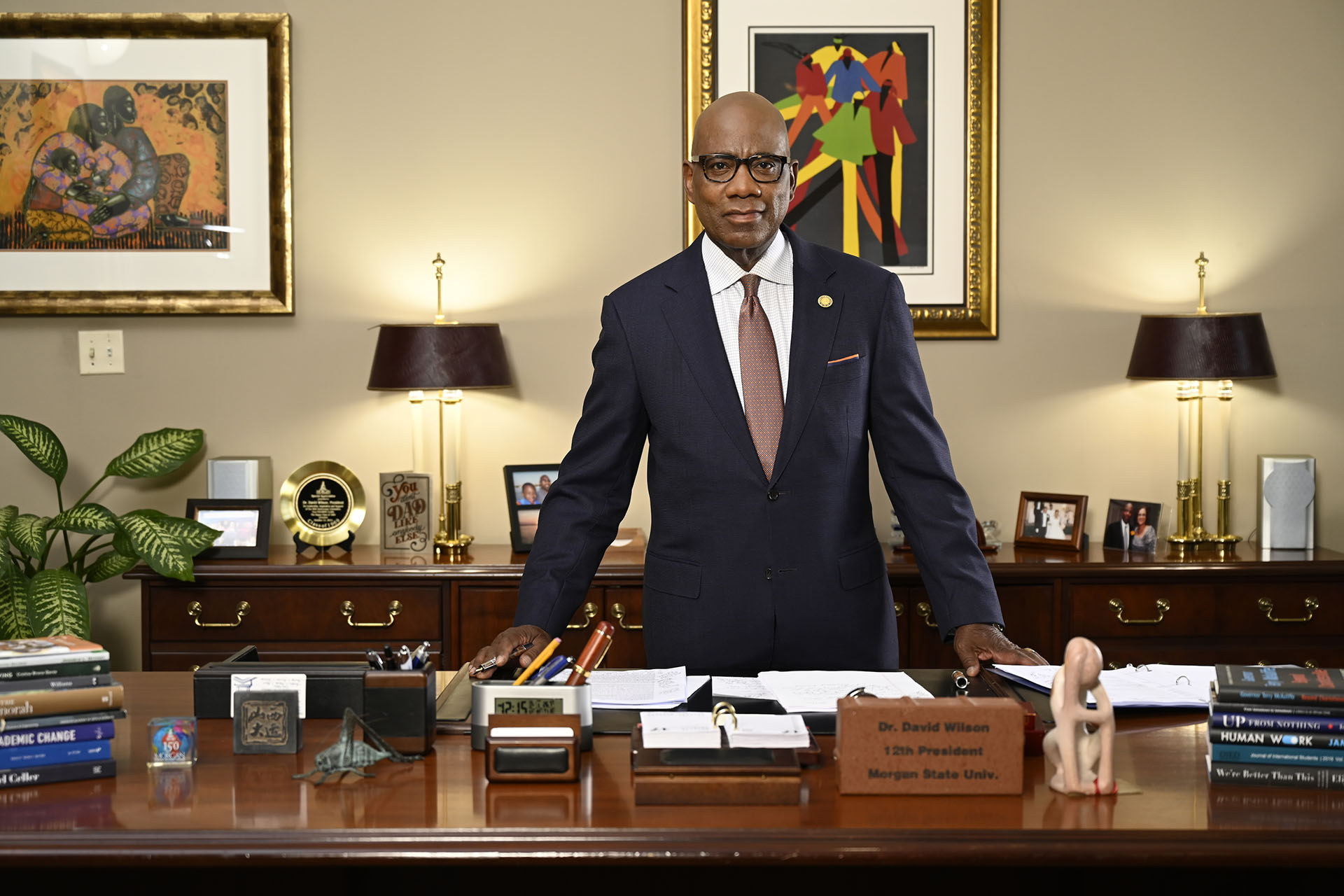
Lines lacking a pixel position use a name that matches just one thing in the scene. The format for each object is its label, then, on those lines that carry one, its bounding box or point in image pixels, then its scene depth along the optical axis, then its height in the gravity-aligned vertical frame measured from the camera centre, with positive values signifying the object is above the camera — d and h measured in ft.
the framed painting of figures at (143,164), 11.75 +2.53
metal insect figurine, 4.66 -1.35
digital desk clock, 4.89 -1.19
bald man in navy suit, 6.86 -0.22
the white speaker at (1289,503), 11.31 -0.86
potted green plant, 10.00 -1.15
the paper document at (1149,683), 5.72 -1.38
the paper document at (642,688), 5.63 -1.35
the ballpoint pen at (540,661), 5.18 -1.10
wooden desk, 4.05 -1.45
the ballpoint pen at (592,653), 5.02 -1.02
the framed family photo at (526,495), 11.16 -0.76
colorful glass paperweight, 4.86 -1.34
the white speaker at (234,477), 11.44 -0.59
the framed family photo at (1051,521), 11.30 -1.03
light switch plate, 11.93 +0.66
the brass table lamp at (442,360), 10.72 +0.51
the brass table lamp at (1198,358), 10.91 +0.52
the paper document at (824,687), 5.46 -1.33
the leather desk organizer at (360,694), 5.06 -1.24
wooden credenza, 10.41 -1.71
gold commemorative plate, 11.24 -0.86
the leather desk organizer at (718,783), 4.36 -1.36
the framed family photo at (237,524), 10.73 -0.99
